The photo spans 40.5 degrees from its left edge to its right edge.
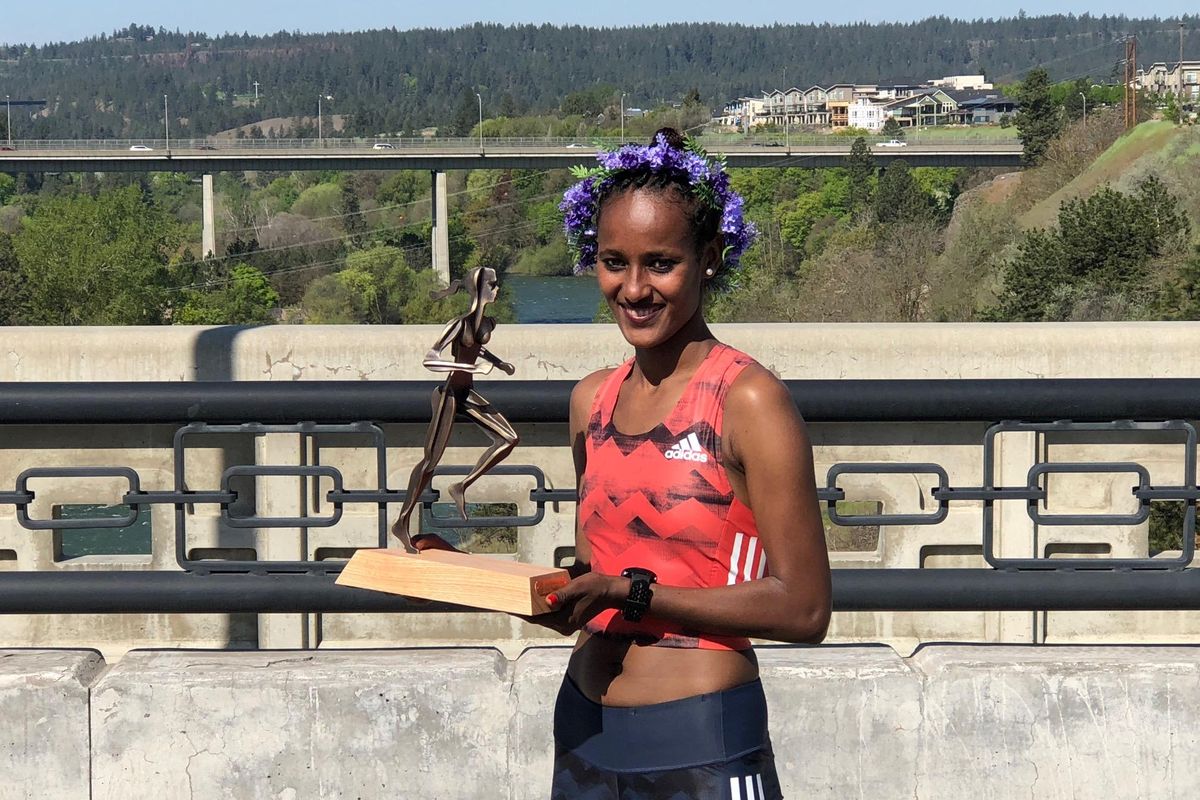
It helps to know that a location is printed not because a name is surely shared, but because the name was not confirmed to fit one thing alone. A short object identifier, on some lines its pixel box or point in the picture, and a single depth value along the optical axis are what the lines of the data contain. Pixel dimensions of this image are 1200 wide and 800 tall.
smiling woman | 2.63
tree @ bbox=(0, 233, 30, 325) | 97.81
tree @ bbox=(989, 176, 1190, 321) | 53.12
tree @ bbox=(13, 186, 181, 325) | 102.44
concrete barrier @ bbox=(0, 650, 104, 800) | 4.32
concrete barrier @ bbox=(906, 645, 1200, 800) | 4.31
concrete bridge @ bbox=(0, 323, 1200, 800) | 4.30
